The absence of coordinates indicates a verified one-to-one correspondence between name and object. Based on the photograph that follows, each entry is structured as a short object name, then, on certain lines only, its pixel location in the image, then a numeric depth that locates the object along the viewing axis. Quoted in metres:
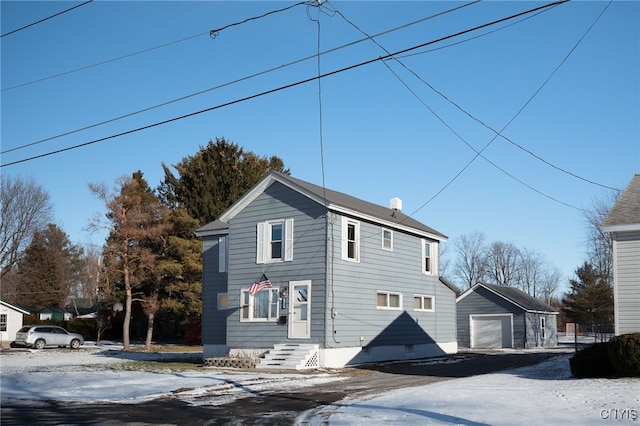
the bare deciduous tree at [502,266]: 82.06
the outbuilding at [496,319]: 42.19
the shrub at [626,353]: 16.69
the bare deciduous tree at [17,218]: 60.66
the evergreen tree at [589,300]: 49.69
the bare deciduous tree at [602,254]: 52.75
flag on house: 27.51
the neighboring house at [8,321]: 54.28
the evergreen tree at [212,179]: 55.13
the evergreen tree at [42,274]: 67.38
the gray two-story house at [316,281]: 26.09
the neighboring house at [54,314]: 65.44
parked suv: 42.28
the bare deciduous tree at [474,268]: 82.25
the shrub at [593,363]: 18.25
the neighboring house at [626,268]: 18.98
